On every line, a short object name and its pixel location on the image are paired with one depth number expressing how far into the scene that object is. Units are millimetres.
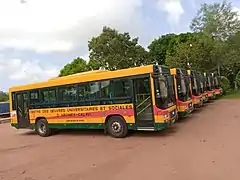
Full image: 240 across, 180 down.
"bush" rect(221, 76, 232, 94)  22282
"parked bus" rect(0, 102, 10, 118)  16976
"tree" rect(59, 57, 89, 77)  30838
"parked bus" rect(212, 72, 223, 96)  18437
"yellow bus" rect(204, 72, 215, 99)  15596
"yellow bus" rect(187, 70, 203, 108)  11382
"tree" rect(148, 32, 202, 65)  31211
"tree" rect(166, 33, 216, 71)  21681
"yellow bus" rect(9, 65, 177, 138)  6575
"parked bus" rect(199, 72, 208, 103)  13622
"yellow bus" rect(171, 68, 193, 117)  8773
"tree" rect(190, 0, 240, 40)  22573
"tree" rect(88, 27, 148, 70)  21778
